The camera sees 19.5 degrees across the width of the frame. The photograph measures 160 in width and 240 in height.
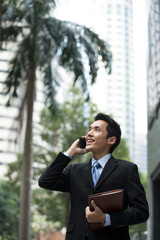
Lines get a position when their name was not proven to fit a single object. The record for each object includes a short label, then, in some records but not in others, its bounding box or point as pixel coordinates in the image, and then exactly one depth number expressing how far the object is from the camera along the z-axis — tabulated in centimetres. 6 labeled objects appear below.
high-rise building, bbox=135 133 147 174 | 17052
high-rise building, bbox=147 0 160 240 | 1060
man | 298
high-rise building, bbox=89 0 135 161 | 12706
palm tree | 1445
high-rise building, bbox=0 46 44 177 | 8781
